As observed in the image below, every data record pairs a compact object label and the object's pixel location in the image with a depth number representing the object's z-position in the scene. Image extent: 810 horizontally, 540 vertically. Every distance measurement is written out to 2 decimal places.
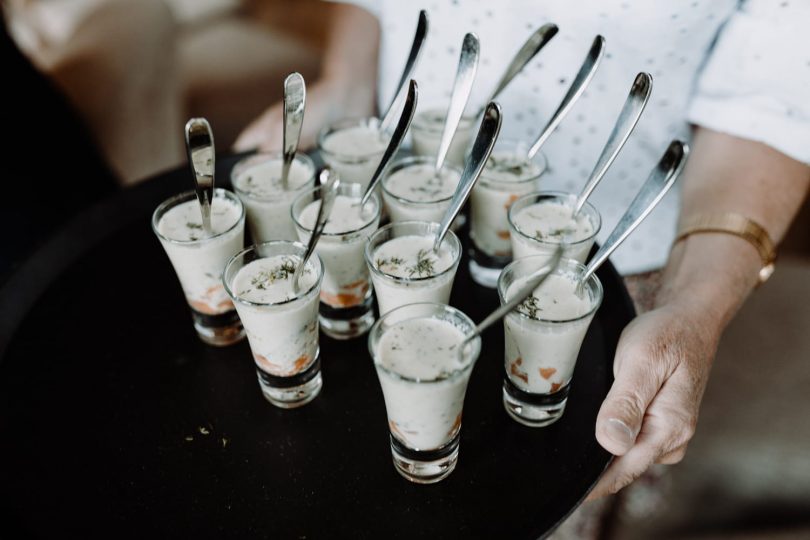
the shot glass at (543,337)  0.94
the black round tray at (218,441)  0.91
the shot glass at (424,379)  0.84
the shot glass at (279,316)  0.96
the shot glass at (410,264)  1.00
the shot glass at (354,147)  1.31
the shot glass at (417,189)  1.18
